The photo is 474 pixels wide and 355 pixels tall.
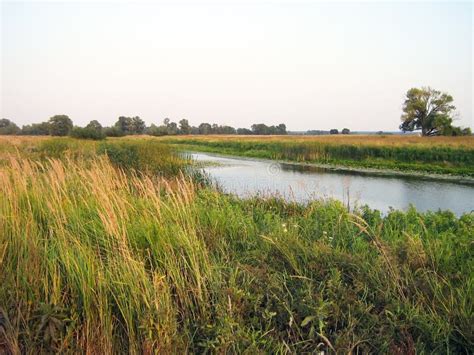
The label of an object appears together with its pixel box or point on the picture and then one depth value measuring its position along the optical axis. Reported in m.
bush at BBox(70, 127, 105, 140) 34.56
